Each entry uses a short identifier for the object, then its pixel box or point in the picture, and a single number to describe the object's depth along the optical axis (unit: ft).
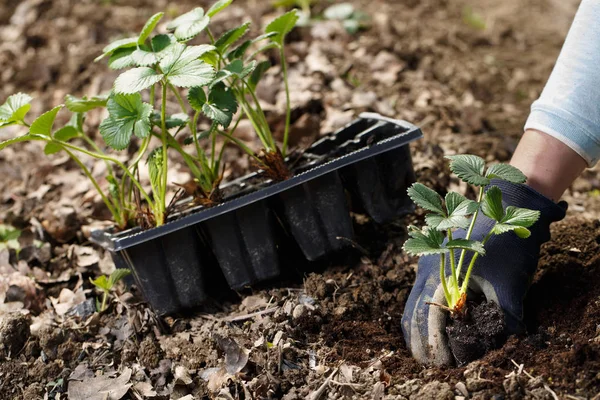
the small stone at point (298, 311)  5.52
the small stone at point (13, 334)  5.57
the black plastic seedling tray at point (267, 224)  5.58
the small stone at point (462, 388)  5.24
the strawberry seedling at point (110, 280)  5.65
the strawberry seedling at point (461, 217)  5.20
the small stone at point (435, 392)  5.22
